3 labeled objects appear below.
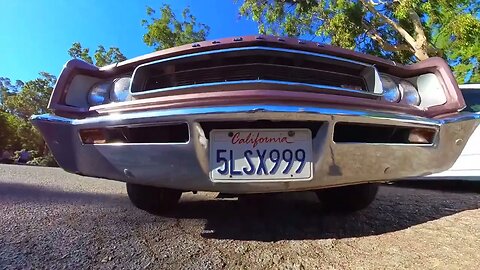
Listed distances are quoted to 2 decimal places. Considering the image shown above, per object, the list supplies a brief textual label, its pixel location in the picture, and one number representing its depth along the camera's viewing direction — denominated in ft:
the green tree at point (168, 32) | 56.44
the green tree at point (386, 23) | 29.94
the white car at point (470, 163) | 13.33
